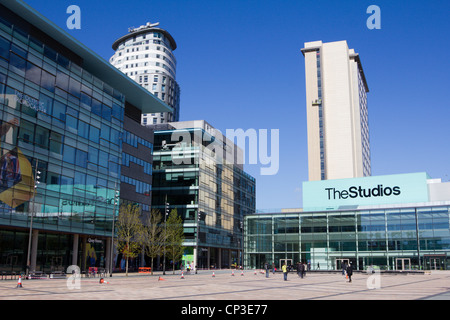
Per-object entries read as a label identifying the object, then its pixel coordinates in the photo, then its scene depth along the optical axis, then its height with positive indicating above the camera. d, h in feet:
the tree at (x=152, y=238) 192.03 +4.39
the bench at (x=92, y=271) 147.11 -7.82
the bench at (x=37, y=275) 127.34 -7.86
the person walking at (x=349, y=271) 118.25 -5.71
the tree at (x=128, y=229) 175.94 +7.34
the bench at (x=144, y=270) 199.70 -9.86
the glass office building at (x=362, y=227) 231.09 +11.75
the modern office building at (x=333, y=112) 440.45 +136.37
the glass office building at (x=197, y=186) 269.85 +38.15
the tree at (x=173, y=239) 210.79 +4.10
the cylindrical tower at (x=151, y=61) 488.44 +204.95
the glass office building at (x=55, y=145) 132.98 +34.30
